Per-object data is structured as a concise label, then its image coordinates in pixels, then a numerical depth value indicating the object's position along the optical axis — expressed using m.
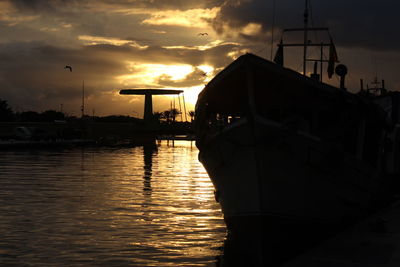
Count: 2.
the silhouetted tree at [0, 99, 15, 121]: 111.12
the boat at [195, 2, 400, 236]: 11.65
